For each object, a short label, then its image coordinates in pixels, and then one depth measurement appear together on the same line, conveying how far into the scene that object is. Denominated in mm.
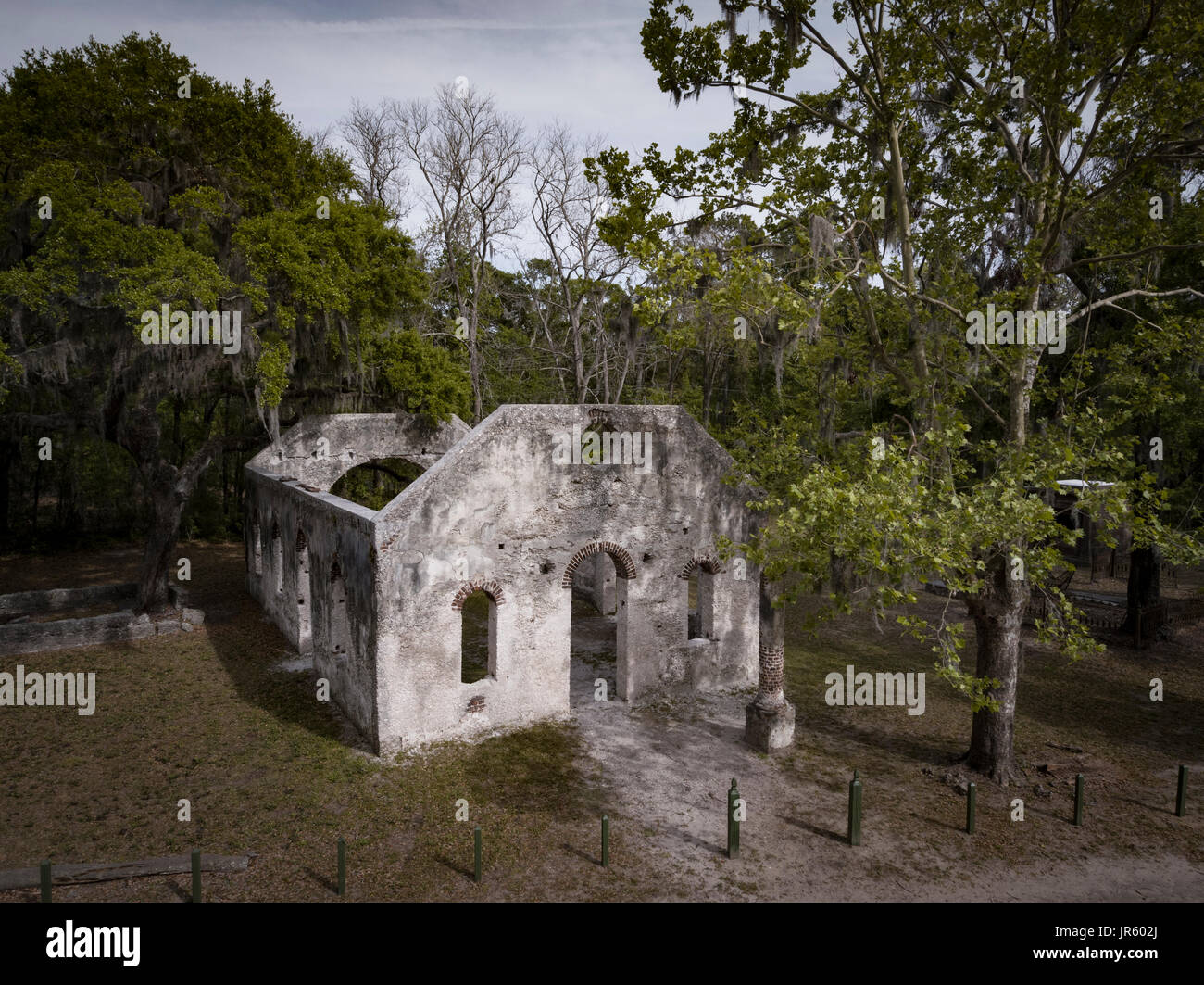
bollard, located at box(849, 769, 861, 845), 11203
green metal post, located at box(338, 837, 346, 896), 9617
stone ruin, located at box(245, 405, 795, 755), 13555
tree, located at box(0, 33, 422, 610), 17406
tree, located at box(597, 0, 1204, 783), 10992
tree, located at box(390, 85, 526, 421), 31281
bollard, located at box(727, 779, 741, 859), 10891
